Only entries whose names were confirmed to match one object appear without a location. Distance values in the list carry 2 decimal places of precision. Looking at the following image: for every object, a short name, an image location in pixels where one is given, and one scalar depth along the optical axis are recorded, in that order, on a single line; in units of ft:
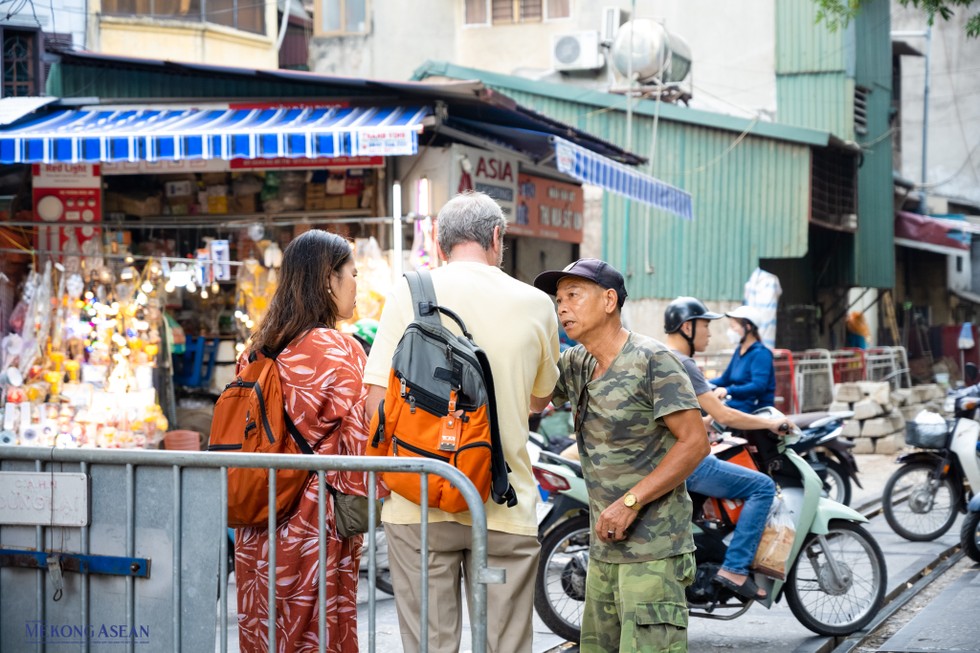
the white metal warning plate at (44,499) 12.10
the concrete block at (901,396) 57.98
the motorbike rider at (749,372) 26.96
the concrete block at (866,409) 52.80
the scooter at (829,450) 27.55
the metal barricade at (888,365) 59.06
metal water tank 53.83
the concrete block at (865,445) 53.11
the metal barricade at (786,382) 49.65
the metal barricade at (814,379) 51.65
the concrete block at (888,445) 52.75
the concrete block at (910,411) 59.57
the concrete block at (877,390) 52.85
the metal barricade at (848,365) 55.26
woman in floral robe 13.25
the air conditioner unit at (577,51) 67.72
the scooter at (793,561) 20.31
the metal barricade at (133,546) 11.95
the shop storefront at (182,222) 29.86
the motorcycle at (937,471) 30.78
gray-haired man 12.53
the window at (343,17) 78.54
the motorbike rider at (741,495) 19.58
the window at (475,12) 76.69
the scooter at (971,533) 26.91
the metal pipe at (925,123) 88.22
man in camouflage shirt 13.10
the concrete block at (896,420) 53.98
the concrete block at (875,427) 53.11
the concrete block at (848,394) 53.26
